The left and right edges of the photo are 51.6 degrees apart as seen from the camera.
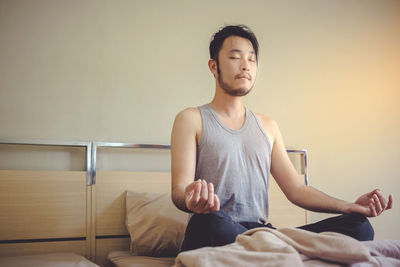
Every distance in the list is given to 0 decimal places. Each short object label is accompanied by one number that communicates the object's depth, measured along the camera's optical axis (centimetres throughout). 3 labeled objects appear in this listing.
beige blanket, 81
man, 145
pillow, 198
